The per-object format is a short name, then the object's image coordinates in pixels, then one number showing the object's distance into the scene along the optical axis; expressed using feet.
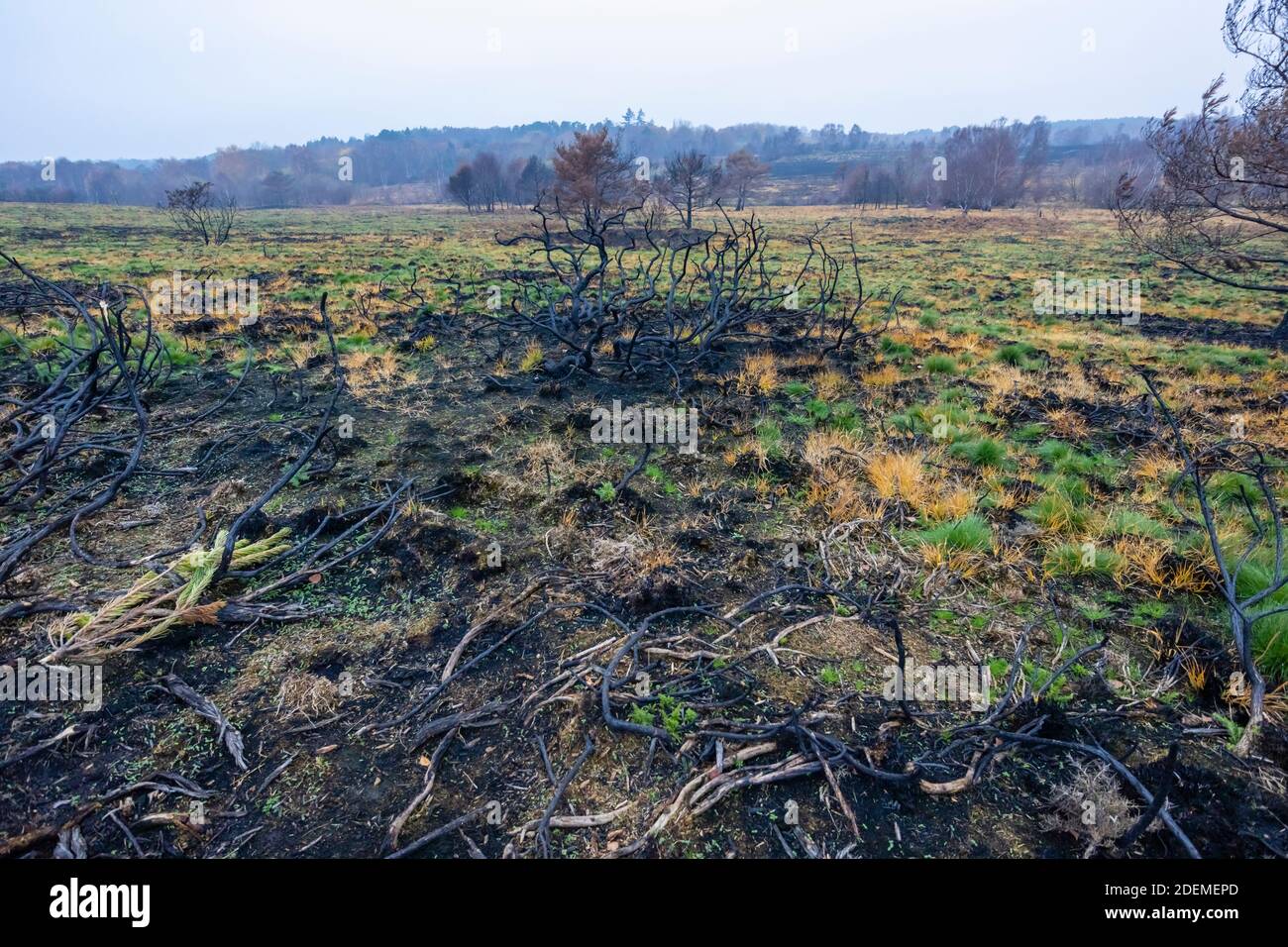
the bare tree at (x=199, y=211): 89.81
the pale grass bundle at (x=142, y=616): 9.89
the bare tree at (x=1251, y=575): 9.00
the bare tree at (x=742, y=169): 190.39
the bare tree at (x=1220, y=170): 31.94
